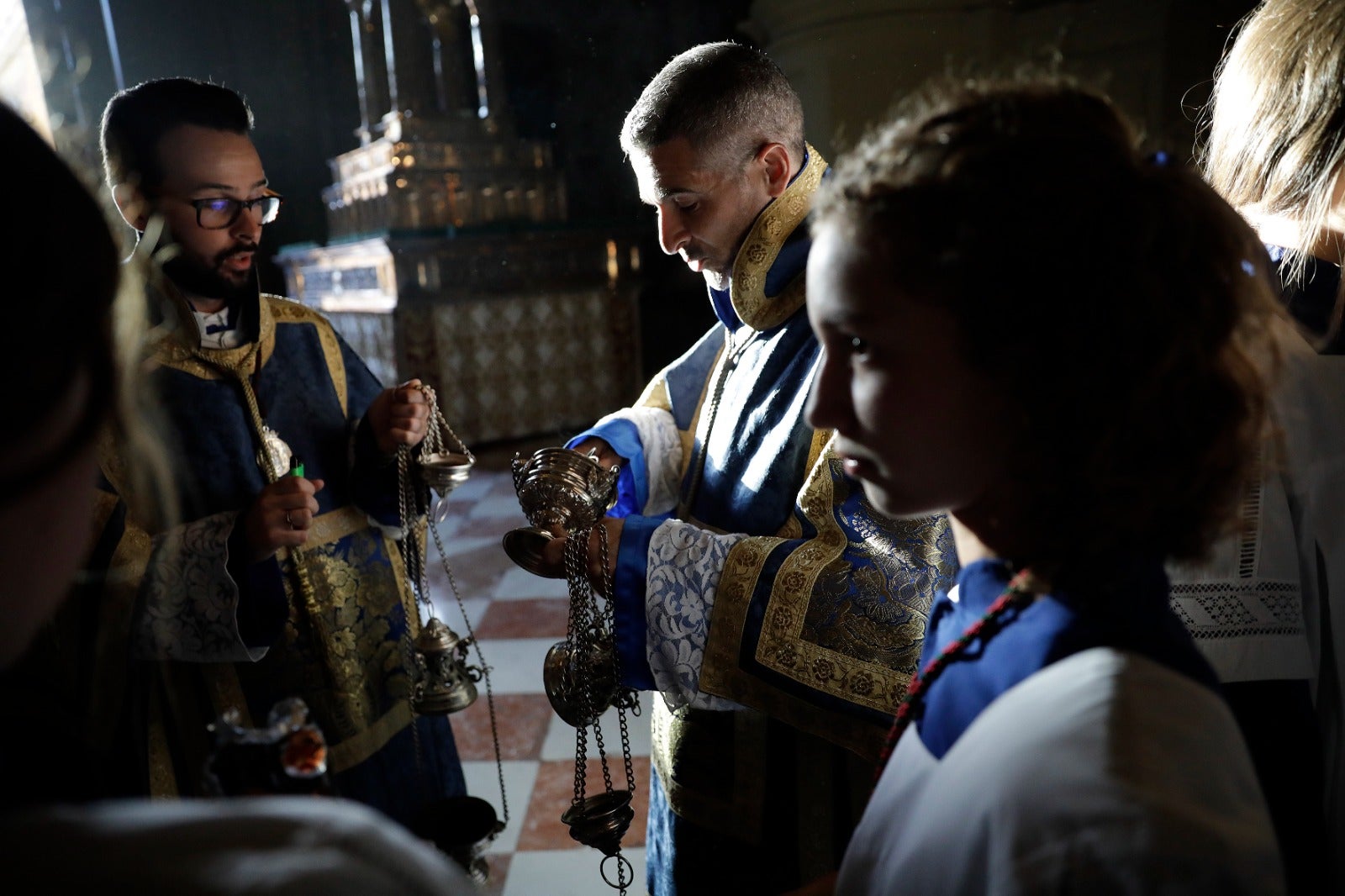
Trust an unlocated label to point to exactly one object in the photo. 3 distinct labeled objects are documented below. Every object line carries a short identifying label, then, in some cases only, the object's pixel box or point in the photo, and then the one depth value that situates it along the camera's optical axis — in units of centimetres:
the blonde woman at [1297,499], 94
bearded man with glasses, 126
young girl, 48
